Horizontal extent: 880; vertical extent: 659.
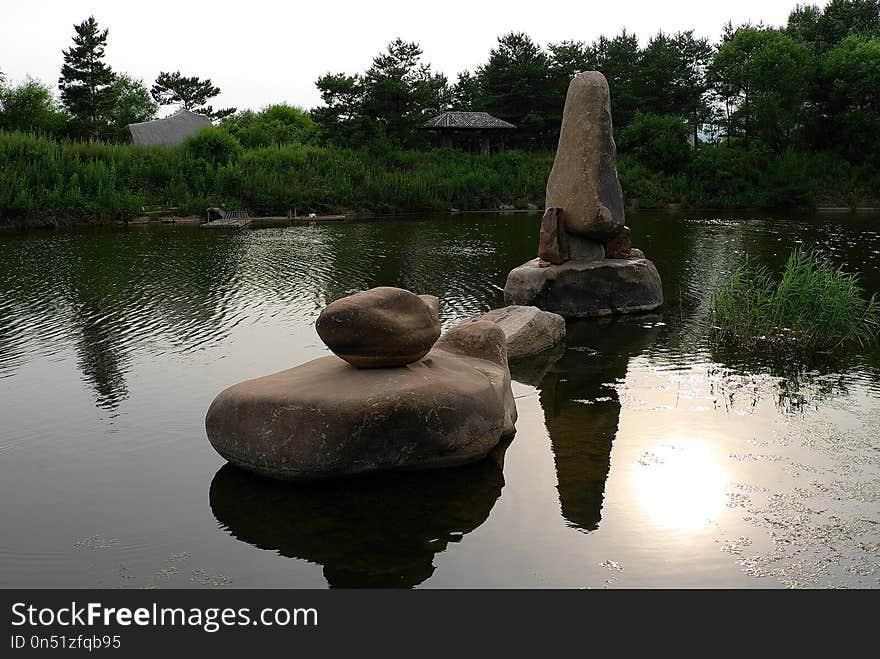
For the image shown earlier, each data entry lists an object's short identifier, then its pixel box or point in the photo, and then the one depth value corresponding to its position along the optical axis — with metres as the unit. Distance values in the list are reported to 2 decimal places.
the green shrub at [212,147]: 33.00
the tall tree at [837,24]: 44.47
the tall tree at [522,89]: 40.88
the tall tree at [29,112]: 41.22
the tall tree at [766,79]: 36.97
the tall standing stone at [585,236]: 10.76
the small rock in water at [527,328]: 8.69
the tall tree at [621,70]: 41.58
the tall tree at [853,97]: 36.38
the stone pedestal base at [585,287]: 10.74
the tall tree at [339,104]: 38.44
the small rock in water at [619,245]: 11.23
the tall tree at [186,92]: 49.03
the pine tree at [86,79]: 40.12
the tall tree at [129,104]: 45.53
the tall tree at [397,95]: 37.91
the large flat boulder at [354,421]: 5.10
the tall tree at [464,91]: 46.79
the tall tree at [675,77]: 41.62
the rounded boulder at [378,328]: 5.54
